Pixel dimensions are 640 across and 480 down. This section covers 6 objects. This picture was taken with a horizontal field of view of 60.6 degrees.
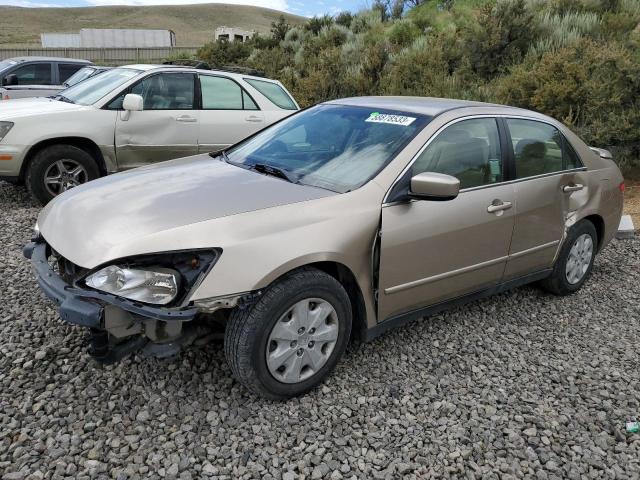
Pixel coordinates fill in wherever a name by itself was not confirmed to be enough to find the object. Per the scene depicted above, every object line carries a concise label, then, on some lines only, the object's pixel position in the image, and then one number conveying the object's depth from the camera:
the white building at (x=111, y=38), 43.47
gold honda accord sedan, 2.59
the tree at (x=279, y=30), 20.09
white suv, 6.01
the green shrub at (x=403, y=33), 15.70
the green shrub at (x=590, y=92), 8.20
